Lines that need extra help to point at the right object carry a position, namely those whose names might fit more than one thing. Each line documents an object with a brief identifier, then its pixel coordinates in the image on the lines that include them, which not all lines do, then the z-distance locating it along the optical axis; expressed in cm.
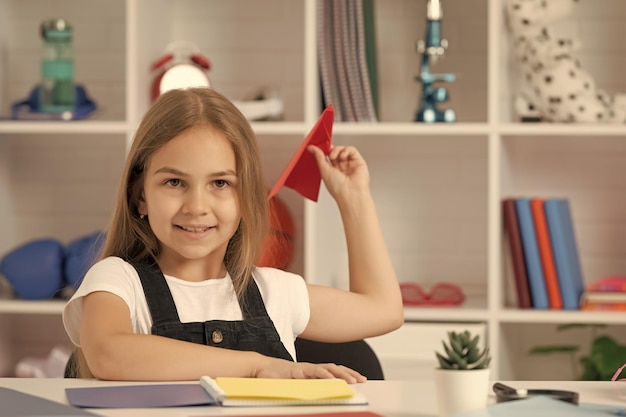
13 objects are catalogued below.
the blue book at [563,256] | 392
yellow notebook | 168
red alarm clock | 406
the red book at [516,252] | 394
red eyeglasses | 403
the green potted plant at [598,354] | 400
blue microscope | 399
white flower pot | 160
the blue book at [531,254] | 393
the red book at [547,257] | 394
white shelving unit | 440
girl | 228
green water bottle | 415
